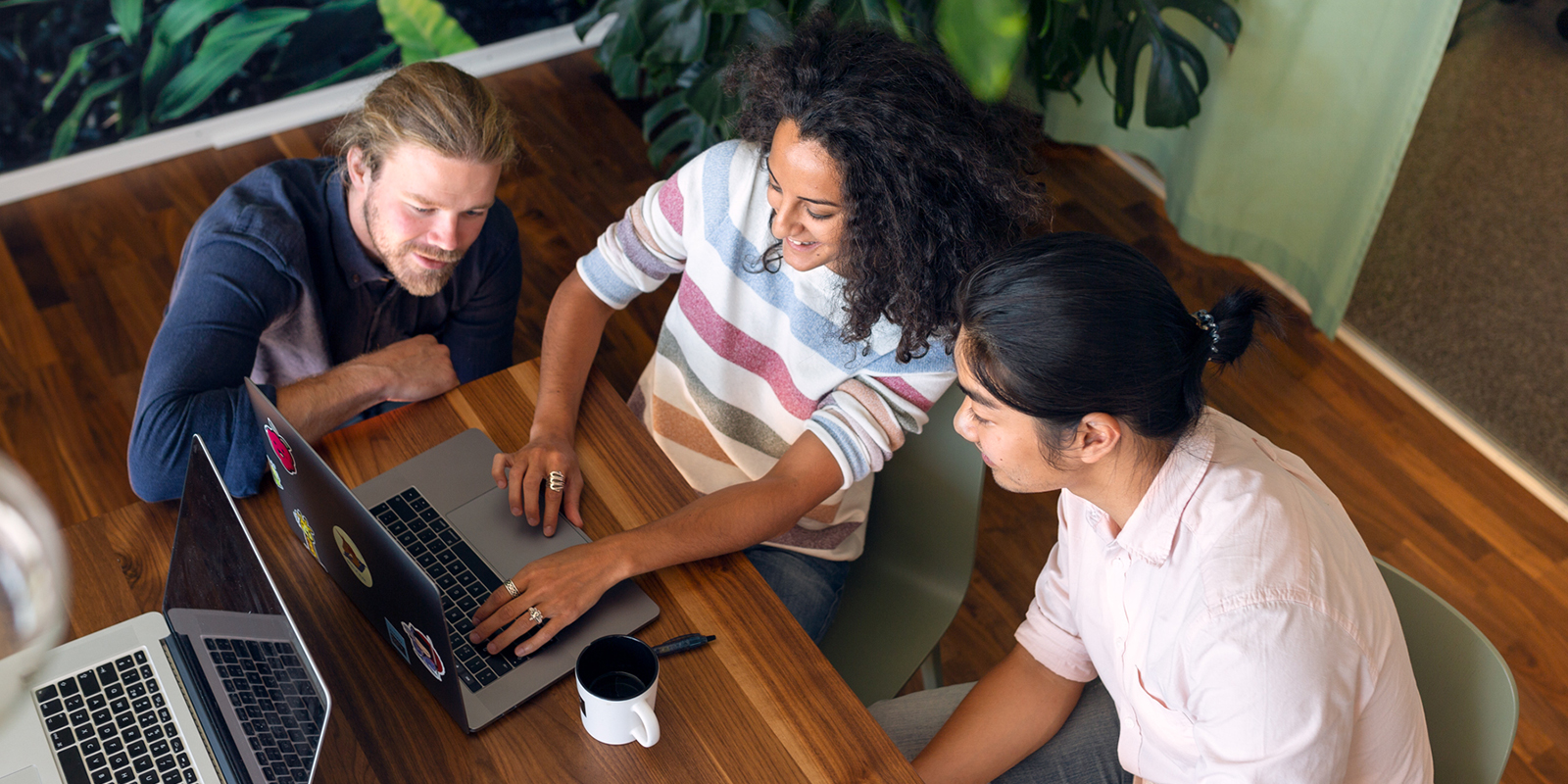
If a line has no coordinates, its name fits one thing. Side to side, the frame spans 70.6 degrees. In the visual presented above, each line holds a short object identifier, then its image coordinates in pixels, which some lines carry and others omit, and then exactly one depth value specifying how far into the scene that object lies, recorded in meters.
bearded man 1.41
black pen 1.16
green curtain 2.53
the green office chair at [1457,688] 1.10
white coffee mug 1.04
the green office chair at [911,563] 1.47
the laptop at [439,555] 0.99
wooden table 1.07
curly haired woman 1.31
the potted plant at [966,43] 2.29
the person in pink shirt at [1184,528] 1.00
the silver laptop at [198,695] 0.96
